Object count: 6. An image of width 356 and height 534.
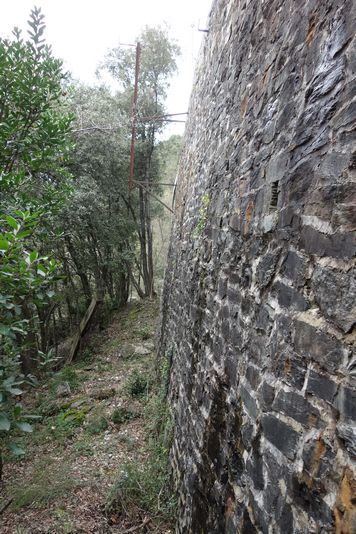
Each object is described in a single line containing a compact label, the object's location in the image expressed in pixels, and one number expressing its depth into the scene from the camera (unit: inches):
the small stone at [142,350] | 366.4
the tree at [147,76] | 561.9
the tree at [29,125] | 125.2
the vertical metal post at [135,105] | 346.1
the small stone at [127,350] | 374.9
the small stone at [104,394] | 279.3
